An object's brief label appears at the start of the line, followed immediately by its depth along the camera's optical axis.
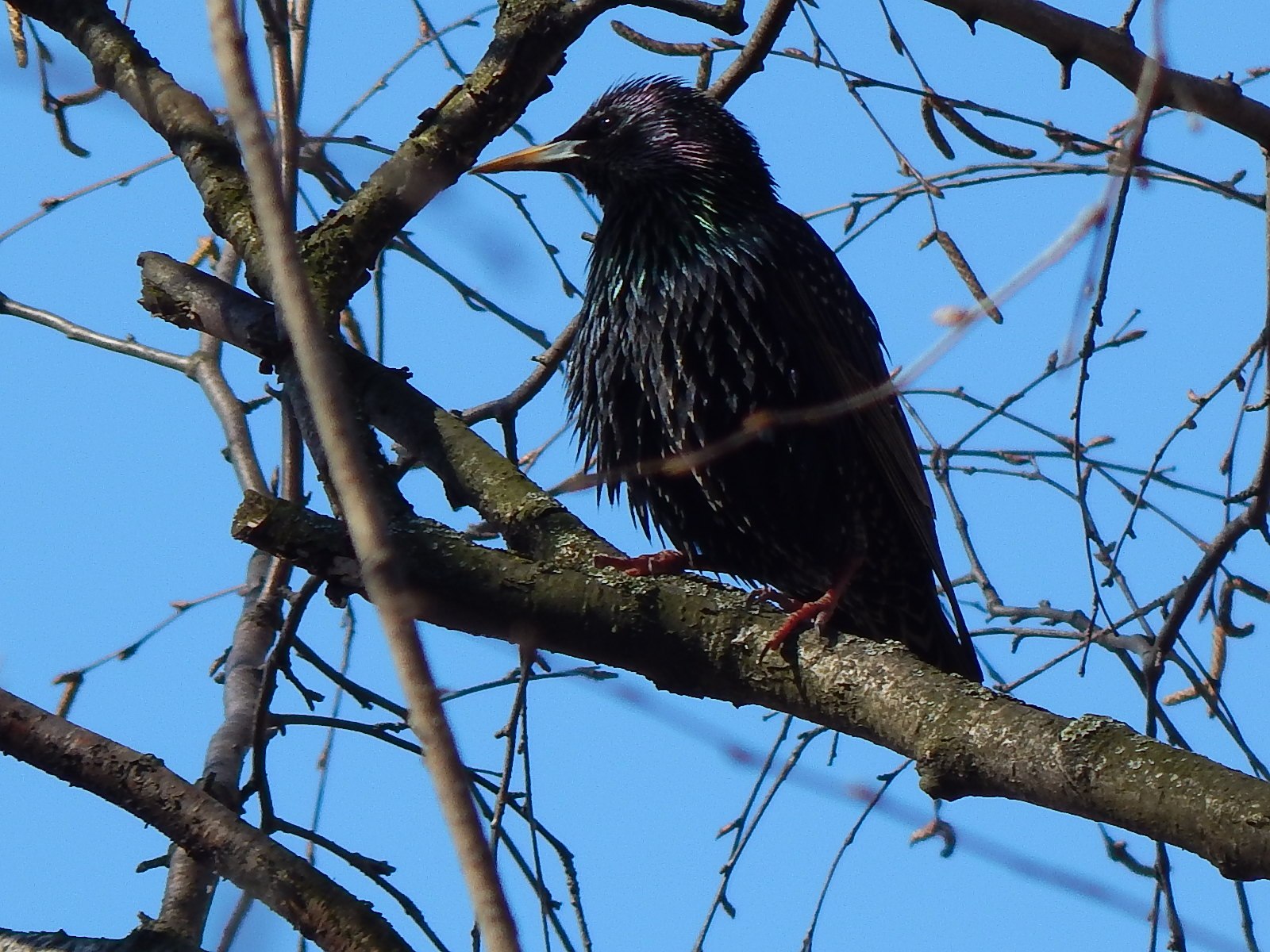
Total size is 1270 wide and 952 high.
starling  8.07
